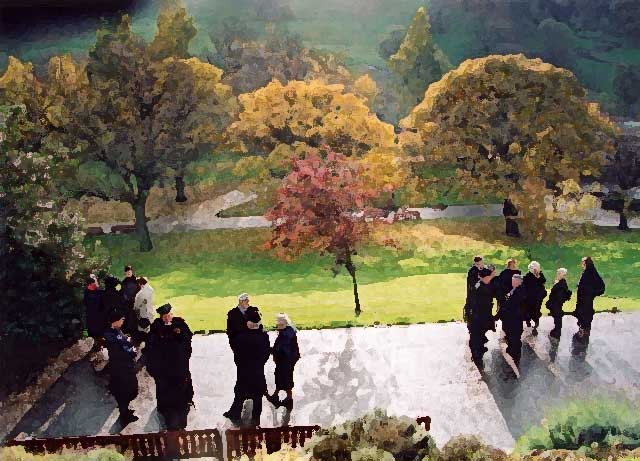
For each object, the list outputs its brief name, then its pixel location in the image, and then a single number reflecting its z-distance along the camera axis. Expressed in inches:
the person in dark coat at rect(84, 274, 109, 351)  266.4
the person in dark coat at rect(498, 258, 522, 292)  282.5
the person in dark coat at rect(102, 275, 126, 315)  271.0
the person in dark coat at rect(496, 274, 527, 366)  256.8
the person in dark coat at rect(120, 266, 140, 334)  276.5
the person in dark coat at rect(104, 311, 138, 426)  231.5
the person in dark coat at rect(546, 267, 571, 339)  280.5
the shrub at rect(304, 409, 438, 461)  183.8
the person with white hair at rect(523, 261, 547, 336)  282.7
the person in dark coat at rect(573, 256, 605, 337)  279.4
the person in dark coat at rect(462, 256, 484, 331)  281.6
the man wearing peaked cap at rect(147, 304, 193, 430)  227.1
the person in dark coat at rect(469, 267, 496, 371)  265.0
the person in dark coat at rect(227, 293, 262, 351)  237.5
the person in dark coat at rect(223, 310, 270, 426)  232.4
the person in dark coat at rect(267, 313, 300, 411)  230.1
